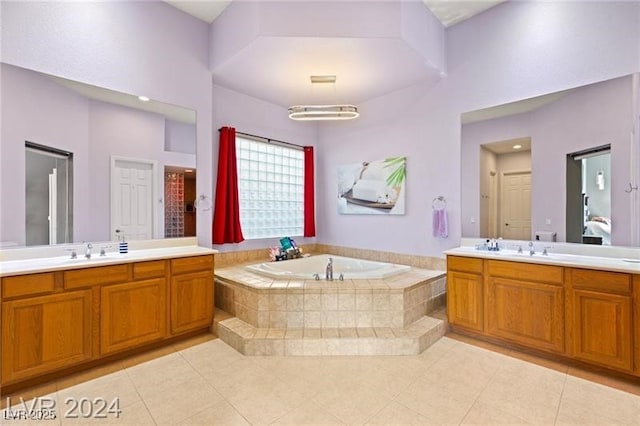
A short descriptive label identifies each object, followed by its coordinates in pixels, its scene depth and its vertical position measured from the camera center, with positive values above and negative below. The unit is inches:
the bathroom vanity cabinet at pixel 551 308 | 81.6 -30.6
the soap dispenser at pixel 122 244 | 110.0 -11.2
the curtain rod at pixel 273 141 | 162.0 +43.3
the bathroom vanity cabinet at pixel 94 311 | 77.4 -30.1
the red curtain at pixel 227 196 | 147.7 +9.1
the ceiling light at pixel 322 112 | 124.7 +43.4
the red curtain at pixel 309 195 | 188.5 +11.7
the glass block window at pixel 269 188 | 163.3 +15.0
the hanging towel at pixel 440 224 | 136.6 -5.3
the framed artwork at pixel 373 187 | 156.9 +15.2
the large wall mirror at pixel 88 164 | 91.1 +18.3
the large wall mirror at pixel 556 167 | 97.0 +16.9
